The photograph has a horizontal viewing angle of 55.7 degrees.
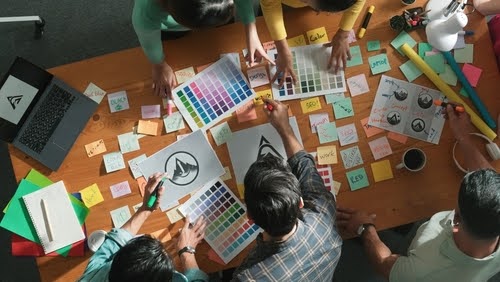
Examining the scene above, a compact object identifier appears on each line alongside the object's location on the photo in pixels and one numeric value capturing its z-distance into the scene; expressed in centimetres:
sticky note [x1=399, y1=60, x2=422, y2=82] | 167
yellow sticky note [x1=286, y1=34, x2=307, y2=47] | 169
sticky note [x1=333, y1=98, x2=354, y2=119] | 165
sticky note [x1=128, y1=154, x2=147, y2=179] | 161
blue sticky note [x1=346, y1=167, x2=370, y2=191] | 162
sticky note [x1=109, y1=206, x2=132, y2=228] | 159
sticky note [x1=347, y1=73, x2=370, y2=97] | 166
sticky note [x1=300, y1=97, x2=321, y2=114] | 165
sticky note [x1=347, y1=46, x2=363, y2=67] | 168
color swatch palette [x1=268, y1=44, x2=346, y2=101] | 167
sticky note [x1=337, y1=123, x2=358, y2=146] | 164
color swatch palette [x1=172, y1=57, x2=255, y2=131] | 164
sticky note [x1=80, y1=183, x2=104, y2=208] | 159
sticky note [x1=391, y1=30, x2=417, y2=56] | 168
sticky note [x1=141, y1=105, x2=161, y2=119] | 164
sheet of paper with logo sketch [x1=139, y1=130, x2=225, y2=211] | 160
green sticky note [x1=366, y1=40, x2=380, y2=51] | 169
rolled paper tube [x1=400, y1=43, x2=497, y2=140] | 162
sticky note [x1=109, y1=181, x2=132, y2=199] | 160
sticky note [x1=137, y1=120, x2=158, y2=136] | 163
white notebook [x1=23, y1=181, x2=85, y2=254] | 155
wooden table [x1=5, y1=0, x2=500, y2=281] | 160
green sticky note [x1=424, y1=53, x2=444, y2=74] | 167
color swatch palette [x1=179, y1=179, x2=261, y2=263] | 158
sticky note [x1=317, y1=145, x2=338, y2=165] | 163
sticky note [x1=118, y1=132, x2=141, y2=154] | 162
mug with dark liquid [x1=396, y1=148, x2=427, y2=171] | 160
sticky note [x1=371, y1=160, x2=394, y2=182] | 162
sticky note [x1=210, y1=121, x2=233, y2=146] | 163
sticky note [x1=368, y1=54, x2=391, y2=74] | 167
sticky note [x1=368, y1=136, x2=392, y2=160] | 163
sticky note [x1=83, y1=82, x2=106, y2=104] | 165
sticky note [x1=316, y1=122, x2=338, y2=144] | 164
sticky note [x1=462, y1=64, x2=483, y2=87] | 167
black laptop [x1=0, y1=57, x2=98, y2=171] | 162
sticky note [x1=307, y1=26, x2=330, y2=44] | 170
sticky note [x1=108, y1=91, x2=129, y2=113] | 165
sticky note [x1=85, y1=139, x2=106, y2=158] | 162
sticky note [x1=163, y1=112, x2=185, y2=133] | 163
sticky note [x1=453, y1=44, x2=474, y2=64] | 168
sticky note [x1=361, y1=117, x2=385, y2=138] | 165
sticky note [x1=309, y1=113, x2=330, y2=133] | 164
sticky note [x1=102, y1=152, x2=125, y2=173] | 161
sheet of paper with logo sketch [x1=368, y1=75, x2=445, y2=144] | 165
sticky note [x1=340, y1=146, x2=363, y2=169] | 163
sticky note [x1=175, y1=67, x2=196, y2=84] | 167
